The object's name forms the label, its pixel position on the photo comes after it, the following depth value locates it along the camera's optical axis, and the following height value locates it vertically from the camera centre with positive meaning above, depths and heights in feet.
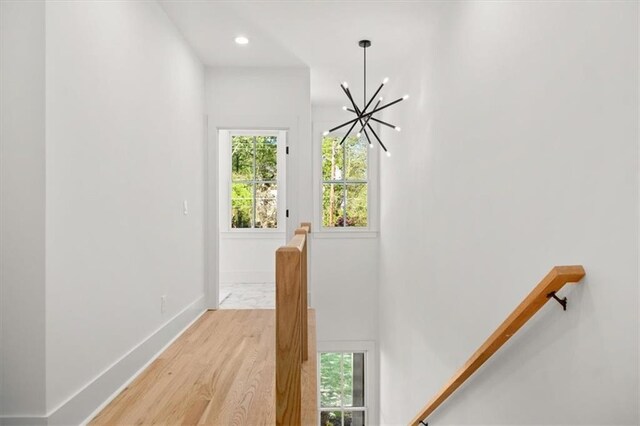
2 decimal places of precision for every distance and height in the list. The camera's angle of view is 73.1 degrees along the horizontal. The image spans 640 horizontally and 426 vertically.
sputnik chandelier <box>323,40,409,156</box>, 13.35 +5.15
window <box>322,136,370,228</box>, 21.75 +1.36
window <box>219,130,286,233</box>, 23.72 +1.36
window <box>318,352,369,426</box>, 22.25 -9.48
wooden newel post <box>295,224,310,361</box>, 8.40 -2.58
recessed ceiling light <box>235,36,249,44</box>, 12.79 +5.07
